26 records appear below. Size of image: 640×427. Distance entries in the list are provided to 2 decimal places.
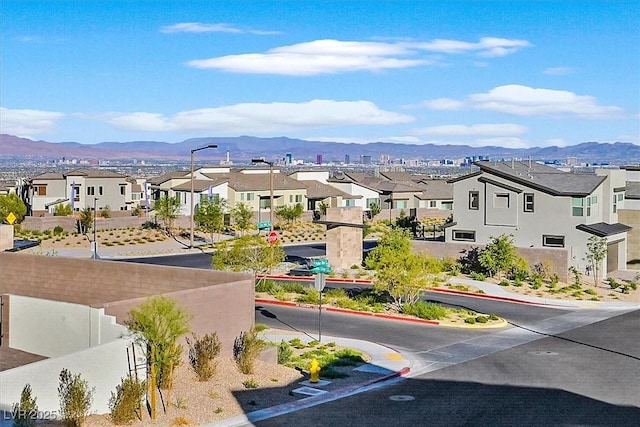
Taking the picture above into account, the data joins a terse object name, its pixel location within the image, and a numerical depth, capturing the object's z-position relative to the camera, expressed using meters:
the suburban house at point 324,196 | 96.25
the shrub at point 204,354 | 22.17
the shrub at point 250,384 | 22.09
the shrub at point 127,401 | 18.36
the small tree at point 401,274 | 36.72
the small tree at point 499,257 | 48.03
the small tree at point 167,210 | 74.75
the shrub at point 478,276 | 47.85
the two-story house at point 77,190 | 91.38
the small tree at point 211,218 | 69.75
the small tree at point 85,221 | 72.31
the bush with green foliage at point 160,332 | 19.92
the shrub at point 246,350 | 23.25
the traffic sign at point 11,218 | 68.46
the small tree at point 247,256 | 38.25
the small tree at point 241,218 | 72.63
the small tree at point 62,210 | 85.00
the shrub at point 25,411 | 16.64
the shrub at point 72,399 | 17.73
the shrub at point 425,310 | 34.81
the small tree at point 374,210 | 93.62
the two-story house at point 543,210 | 50.22
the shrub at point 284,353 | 25.88
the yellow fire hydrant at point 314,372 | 23.39
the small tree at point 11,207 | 75.44
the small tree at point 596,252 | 47.41
